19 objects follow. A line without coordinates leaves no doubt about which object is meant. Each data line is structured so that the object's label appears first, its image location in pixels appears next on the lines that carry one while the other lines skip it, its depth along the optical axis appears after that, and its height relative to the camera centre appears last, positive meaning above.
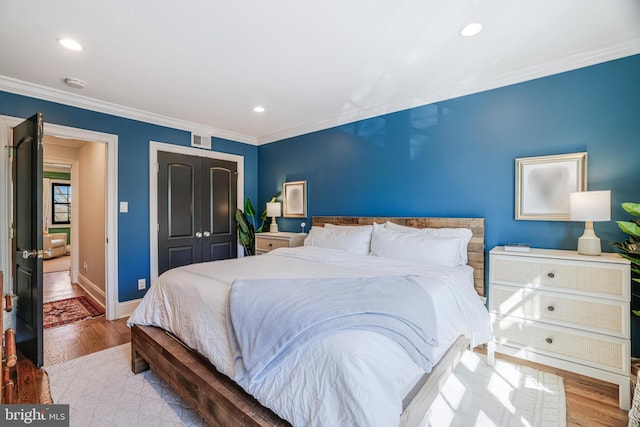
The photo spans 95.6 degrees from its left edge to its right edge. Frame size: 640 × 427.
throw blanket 1.32 -0.51
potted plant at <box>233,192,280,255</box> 4.75 -0.23
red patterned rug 3.41 -1.28
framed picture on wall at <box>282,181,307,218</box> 4.45 +0.20
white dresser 1.94 -0.73
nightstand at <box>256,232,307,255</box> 4.04 -0.42
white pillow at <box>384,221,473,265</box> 2.67 -0.22
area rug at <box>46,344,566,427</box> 1.77 -1.26
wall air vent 4.20 +1.04
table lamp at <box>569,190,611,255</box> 2.03 -0.01
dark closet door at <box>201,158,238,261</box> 4.39 +0.05
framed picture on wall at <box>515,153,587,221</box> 2.38 +0.24
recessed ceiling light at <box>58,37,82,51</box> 2.13 +1.26
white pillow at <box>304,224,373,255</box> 3.10 -0.30
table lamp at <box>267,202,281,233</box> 4.42 +0.04
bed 1.16 -0.65
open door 2.32 -0.19
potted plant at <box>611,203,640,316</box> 1.85 -0.24
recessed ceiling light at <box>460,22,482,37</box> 1.97 +1.26
